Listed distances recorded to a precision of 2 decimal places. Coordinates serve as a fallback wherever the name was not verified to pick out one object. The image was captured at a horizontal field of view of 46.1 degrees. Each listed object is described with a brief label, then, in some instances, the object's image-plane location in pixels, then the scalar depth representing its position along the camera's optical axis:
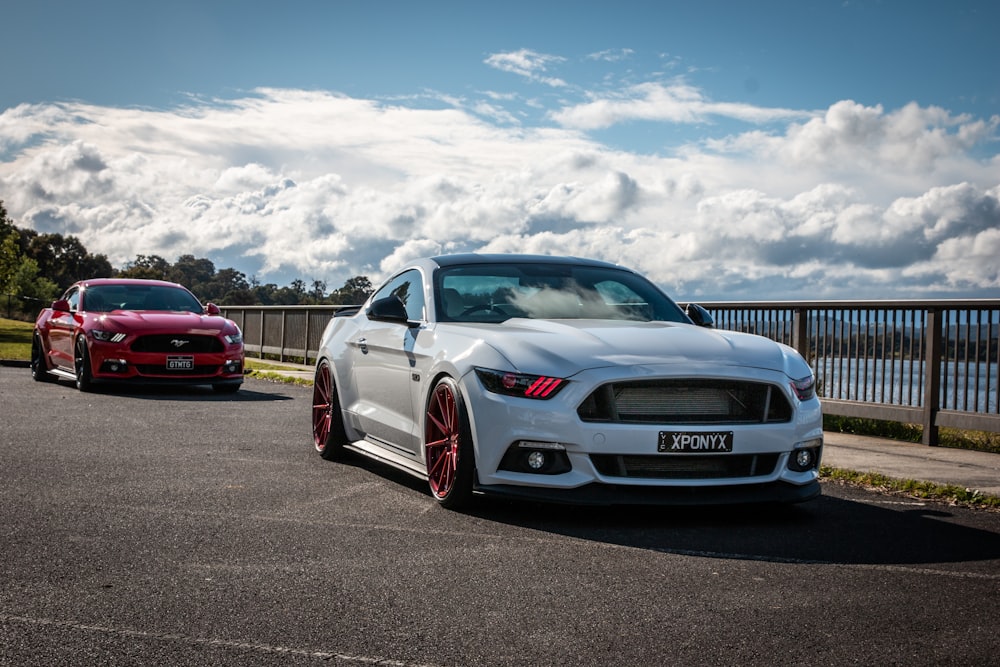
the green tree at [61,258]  137.25
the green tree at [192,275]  162.25
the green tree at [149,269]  144.16
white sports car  6.24
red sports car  15.27
